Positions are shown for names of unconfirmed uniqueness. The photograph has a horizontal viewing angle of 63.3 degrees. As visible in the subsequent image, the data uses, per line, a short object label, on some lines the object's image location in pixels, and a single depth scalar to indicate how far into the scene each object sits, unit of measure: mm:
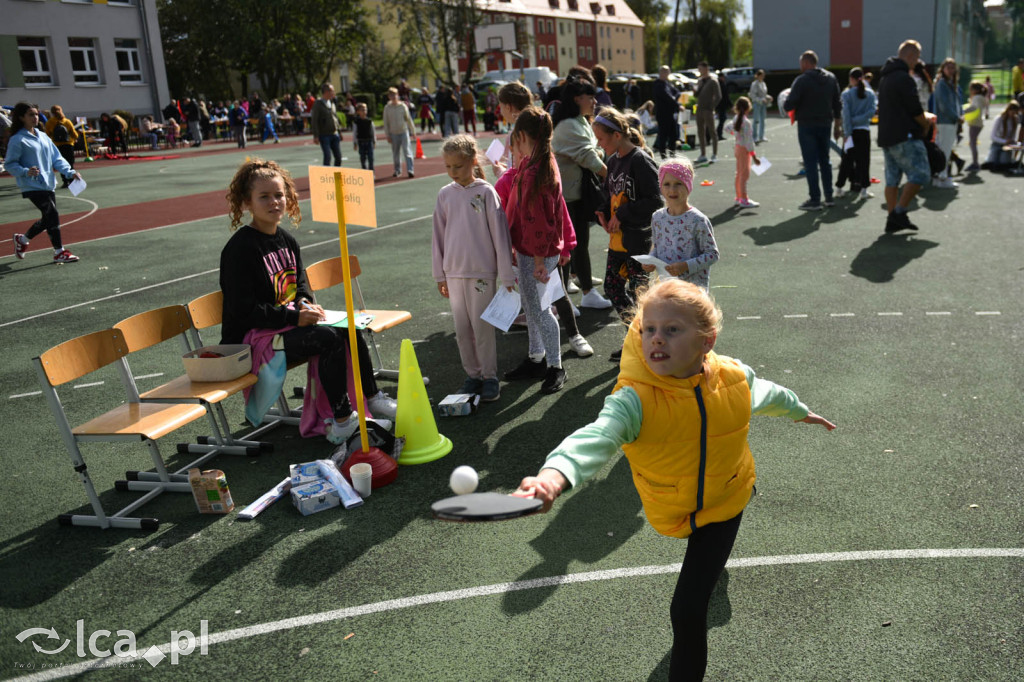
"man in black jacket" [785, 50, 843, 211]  13203
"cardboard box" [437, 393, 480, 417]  6230
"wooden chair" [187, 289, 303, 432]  5855
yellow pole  5191
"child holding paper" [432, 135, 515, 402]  6023
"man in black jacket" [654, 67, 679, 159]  19891
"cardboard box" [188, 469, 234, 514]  4859
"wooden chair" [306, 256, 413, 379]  6645
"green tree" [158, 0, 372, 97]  50906
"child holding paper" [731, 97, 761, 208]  14016
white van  54875
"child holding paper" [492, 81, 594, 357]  6695
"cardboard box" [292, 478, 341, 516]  4844
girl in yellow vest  2754
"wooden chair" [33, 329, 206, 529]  4711
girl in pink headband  5672
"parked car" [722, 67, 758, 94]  53475
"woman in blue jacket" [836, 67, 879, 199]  14367
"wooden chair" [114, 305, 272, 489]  5223
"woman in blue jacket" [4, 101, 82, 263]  12266
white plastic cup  4996
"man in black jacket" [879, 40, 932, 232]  11391
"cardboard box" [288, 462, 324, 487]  5016
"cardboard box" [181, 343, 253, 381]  5340
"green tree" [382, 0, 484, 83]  64938
